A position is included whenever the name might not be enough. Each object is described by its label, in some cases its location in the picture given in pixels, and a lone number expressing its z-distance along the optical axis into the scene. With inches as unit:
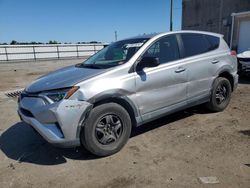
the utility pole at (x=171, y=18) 952.3
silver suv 123.2
